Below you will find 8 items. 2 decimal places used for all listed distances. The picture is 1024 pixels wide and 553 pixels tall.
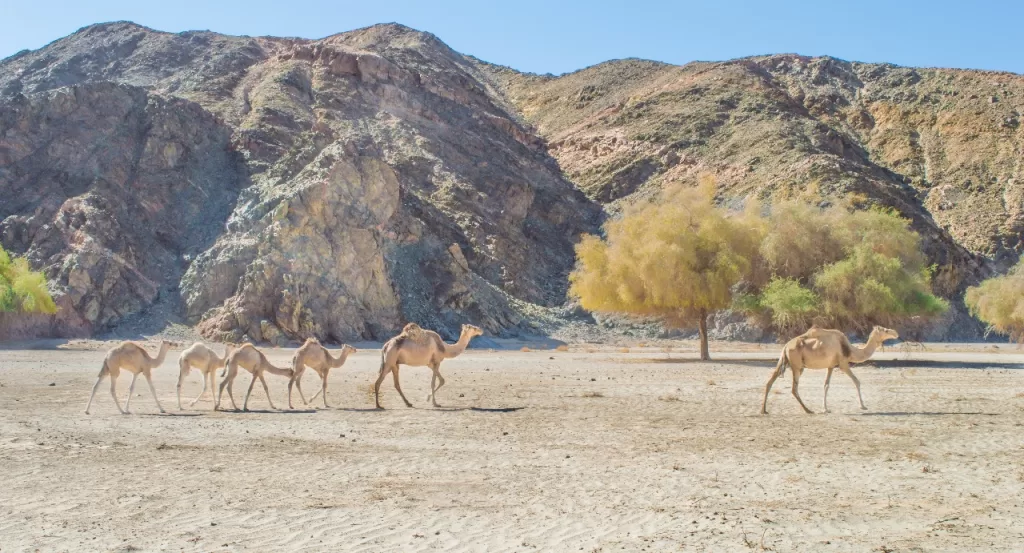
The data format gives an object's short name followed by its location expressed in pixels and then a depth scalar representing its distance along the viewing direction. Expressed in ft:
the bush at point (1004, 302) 140.15
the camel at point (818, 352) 55.98
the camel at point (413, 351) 60.64
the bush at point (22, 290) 137.59
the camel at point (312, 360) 62.80
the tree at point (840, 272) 112.67
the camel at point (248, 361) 59.62
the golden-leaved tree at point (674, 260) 117.29
